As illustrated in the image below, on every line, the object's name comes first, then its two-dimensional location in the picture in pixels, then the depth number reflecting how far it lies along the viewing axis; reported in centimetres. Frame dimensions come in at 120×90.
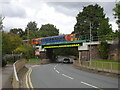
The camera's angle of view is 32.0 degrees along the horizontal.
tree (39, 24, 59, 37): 12930
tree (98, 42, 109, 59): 4297
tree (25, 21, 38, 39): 14973
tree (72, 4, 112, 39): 7275
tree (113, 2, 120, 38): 2210
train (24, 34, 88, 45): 5426
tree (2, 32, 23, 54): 3522
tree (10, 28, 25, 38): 13300
